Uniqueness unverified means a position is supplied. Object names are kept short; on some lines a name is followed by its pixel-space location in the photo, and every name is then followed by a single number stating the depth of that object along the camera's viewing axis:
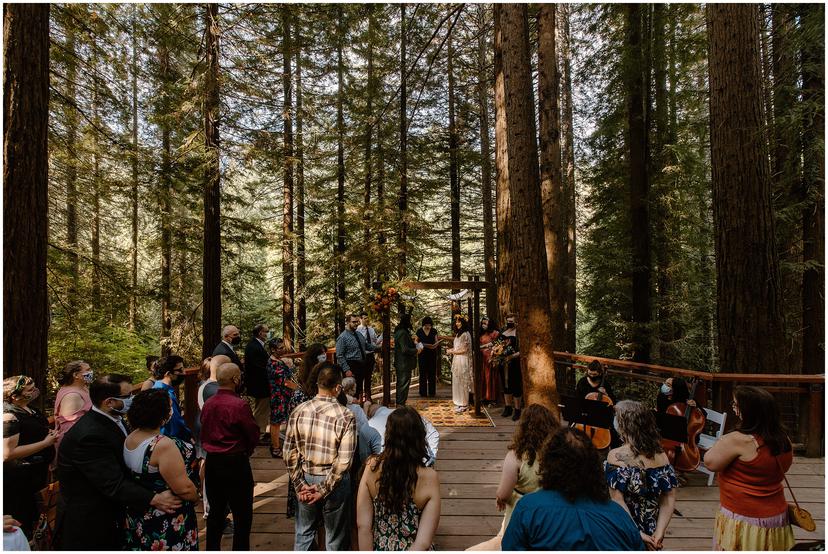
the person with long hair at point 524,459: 2.77
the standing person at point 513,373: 7.79
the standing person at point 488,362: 8.68
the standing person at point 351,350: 7.50
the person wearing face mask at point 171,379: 4.02
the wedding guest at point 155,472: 2.59
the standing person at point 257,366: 6.12
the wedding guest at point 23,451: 2.86
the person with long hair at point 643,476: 2.73
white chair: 5.28
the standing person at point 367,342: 8.42
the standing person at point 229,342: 5.21
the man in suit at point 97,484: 2.56
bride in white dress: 8.51
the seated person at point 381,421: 3.48
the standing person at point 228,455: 3.29
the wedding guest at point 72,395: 3.45
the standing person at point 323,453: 2.92
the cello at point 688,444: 4.99
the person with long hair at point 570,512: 1.72
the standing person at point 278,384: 5.93
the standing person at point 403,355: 8.33
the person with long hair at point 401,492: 2.38
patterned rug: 7.87
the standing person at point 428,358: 9.24
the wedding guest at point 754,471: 2.60
